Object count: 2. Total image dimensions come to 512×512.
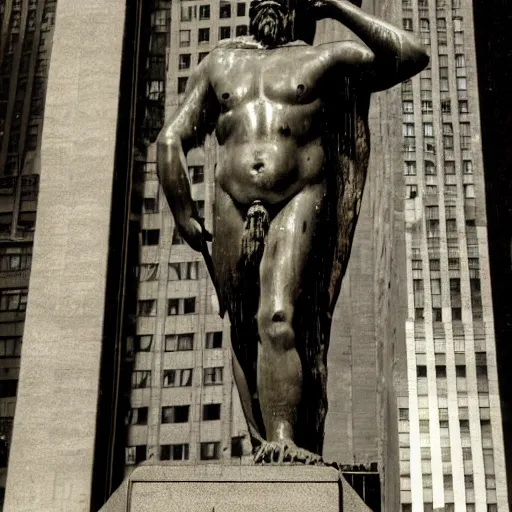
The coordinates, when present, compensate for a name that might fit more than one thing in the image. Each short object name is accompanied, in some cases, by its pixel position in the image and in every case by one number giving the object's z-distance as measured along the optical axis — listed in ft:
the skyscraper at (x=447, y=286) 118.32
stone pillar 61.16
